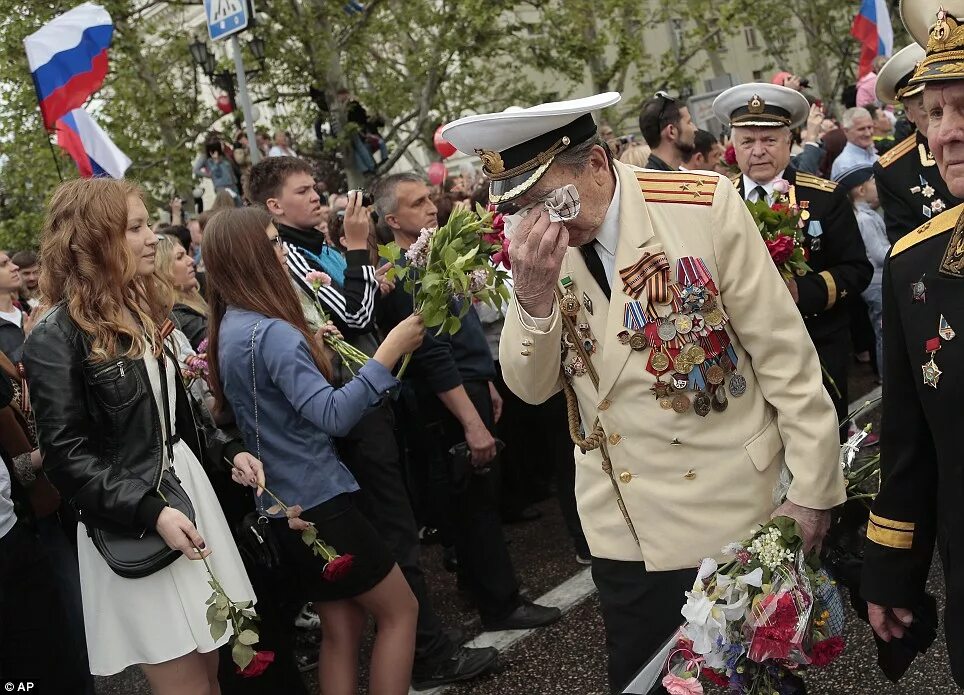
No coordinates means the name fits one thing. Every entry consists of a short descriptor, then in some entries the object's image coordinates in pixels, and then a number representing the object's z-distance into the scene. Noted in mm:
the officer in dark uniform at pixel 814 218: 4973
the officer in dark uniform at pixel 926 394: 2168
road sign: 10891
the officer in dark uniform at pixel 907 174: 4789
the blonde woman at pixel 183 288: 5402
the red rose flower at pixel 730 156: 6465
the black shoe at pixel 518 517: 6897
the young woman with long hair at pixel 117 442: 3287
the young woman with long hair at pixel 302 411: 3727
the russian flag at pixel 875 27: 13688
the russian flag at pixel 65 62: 9148
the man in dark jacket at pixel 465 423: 5082
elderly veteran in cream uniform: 2777
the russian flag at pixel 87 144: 9445
